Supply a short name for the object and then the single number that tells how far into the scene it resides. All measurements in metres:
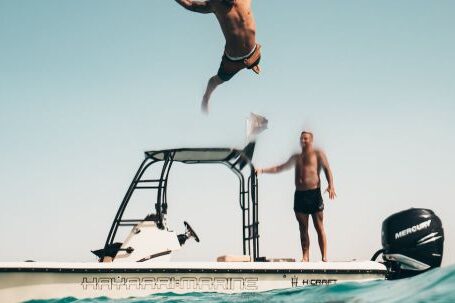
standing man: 8.73
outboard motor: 7.80
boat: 7.82
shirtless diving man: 9.38
